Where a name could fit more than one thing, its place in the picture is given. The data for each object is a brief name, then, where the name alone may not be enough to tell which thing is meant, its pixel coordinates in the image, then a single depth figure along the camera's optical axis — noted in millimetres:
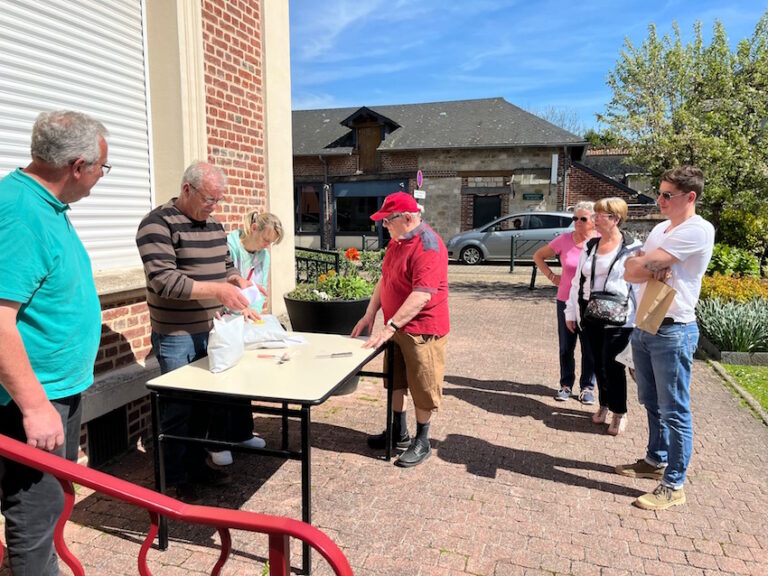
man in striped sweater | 3074
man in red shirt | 3584
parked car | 17672
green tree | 9680
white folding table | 2705
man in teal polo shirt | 1838
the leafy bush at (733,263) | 9305
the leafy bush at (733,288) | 7438
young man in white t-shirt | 3191
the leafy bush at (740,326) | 6574
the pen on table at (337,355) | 3418
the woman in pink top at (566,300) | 5145
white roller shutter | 3387
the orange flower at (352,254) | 6328
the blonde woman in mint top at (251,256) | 3953
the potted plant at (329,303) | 5340
